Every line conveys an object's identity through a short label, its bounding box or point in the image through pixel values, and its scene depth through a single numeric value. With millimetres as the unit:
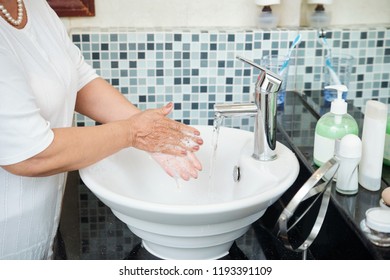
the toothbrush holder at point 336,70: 1790
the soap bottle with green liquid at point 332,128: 1316
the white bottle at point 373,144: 1213
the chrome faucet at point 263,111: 1326
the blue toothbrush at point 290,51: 1845
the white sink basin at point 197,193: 1149
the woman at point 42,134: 1115
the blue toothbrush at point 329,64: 1819
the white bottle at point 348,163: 1190
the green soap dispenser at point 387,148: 1277
